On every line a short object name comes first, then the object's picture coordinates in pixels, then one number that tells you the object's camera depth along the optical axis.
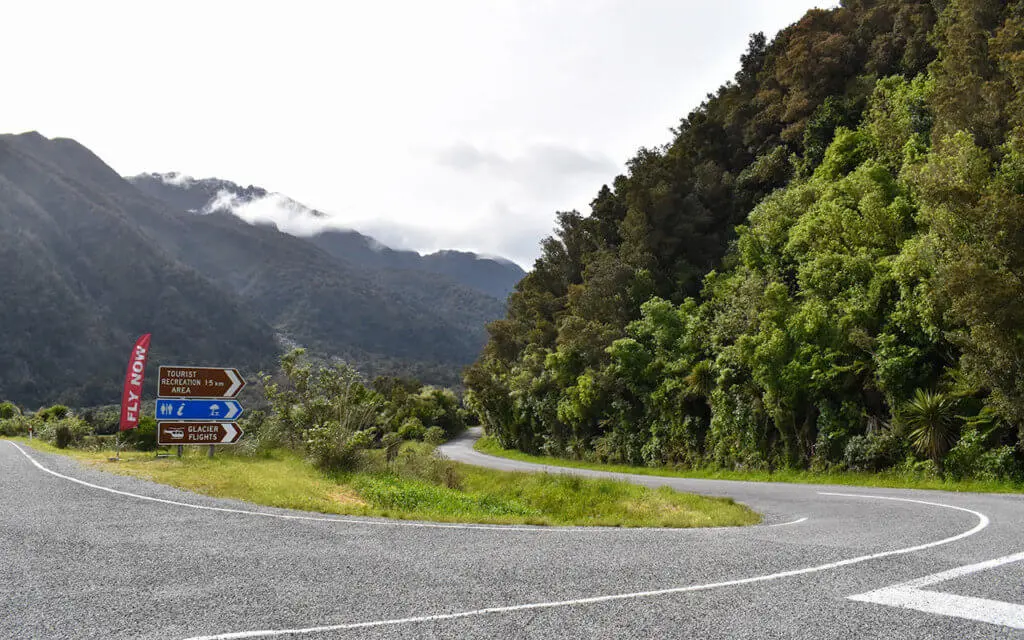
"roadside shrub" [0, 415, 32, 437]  47.12
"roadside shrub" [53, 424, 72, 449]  28.33
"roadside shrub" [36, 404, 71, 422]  49.38
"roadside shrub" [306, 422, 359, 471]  15.59
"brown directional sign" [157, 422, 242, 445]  17.71
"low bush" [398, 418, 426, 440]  55.34
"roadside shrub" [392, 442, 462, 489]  18.08
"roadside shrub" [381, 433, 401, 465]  19.85
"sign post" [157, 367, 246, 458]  17.84
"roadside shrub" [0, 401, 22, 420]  60.25
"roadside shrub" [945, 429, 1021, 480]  15.69
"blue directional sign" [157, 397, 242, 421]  17.86
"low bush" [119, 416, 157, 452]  26.64
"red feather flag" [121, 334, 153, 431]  21.27
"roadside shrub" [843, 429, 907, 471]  18.58
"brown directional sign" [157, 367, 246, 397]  18.02
